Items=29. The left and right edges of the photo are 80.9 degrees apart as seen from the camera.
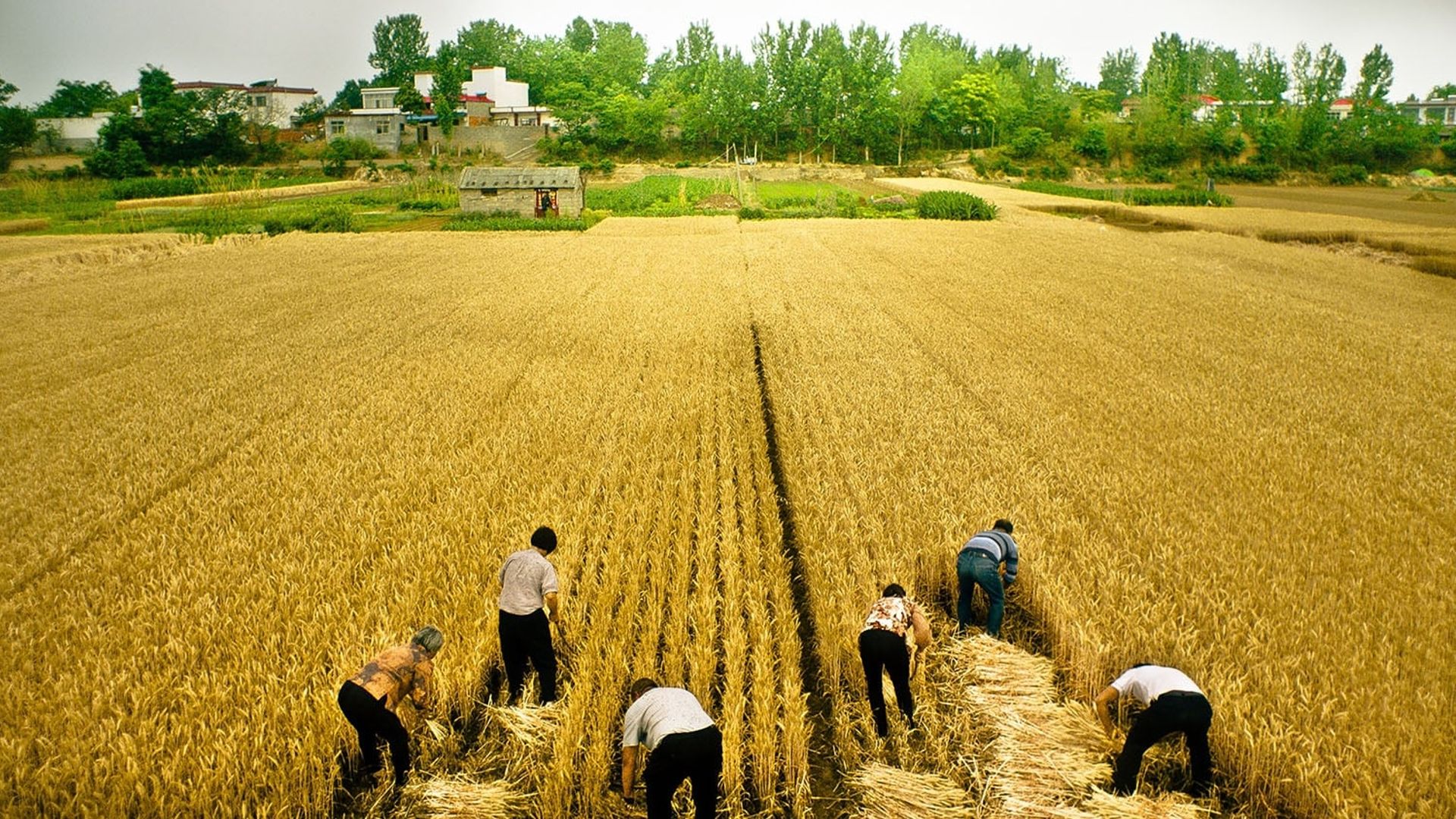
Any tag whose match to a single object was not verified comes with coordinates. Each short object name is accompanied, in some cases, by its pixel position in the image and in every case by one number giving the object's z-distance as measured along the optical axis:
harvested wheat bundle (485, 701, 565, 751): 5.23
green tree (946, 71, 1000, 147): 90.06
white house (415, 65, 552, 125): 96.69
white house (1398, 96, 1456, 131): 117.81
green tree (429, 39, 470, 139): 82.25
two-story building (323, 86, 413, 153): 84.50
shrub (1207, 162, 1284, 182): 77.06
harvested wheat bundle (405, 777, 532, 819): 4.73
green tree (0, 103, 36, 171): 73.19
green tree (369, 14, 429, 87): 129.12
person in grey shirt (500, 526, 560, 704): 5.57
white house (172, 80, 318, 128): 91.44
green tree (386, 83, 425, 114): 87.88
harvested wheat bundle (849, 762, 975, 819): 4.75
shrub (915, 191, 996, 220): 46.53
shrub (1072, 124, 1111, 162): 84.06
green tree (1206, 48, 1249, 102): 99.94
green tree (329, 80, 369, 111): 108.75
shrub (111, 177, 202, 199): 52.72
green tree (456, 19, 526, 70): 133.75
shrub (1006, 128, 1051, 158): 85.25
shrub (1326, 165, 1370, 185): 75.19
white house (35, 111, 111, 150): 85.06
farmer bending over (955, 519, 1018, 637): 6.25
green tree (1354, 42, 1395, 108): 121.00
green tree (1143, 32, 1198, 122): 91.12
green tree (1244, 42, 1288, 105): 105.06
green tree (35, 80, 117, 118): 101.44
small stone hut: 49.44
